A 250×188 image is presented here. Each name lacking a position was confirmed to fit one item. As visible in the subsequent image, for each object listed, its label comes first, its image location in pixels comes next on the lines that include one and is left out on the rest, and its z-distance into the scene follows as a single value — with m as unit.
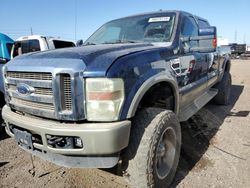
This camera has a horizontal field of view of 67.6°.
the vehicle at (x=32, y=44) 5.43
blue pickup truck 1.61
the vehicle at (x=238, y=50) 21.78
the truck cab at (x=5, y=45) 5.40
